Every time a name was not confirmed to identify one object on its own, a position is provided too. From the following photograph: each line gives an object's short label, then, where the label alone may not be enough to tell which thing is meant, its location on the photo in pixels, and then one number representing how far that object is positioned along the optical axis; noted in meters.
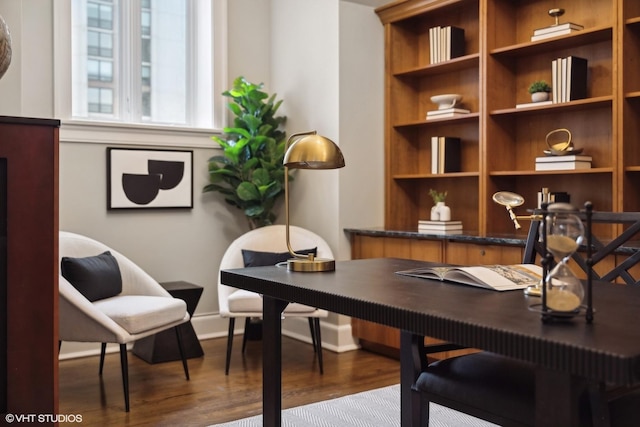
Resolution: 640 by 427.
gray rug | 2.88
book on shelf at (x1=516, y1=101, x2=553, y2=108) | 3.55
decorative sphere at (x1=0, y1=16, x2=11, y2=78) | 1.93
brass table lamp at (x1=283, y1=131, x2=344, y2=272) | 2.17
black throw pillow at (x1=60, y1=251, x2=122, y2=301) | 3.41
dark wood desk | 1.14
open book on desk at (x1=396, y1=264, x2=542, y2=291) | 1.71
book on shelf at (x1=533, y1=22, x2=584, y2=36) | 3.42
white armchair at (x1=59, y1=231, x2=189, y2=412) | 3.07
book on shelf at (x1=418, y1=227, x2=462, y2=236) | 3.71
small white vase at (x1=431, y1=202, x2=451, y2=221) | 3.92
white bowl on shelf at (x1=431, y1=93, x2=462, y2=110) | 4.09
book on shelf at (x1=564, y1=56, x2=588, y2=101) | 3.44
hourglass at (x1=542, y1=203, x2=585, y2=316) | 1.32
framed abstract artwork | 4.21
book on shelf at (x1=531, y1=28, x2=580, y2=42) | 3.41
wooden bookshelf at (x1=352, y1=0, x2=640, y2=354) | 3.28
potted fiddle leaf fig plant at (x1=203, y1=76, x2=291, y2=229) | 4.41
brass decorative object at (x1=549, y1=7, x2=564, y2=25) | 3.45
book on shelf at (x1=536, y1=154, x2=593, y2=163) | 3.43
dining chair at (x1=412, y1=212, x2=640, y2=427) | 1.53
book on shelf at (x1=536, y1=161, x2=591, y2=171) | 3.43
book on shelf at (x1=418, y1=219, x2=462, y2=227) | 3.86
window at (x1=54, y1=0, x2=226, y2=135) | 4.20
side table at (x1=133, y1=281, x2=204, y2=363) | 3.93
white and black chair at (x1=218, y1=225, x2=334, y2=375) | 3.67
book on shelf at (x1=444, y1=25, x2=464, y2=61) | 4.07
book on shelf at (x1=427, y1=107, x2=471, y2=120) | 4.07
